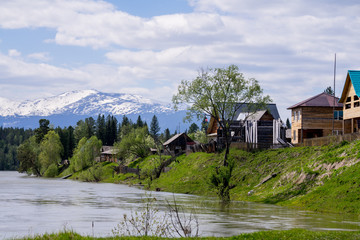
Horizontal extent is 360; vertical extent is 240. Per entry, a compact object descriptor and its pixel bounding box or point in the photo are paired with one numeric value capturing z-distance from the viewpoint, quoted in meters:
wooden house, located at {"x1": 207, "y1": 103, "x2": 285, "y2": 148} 89.00
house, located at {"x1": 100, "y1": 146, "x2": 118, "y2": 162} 171.50
